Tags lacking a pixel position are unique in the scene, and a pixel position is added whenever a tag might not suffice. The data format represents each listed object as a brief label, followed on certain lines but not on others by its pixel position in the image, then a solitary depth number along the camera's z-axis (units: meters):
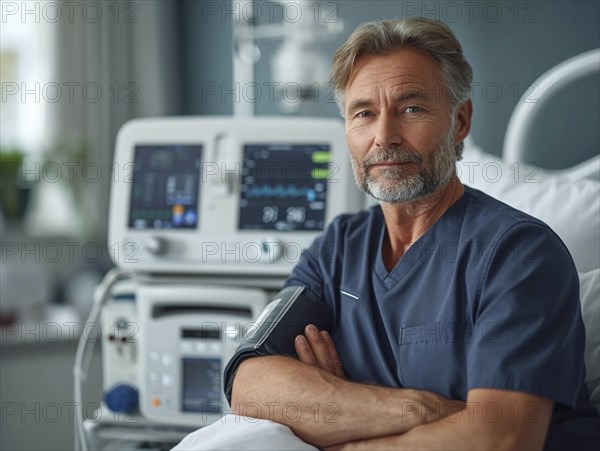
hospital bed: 1.28
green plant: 2.76
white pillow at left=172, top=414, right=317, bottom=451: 1.22
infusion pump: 1.92
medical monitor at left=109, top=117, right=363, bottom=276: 1.94
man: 1.17
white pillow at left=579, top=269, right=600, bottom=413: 1.38
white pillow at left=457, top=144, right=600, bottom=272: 1.53
